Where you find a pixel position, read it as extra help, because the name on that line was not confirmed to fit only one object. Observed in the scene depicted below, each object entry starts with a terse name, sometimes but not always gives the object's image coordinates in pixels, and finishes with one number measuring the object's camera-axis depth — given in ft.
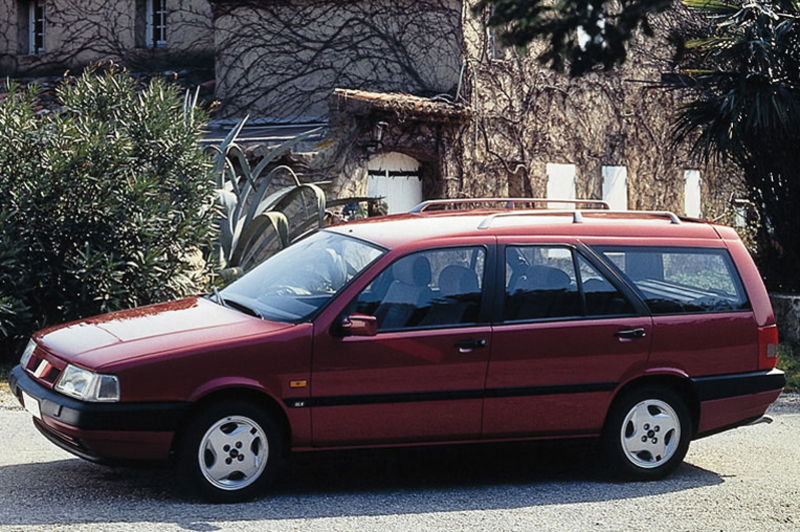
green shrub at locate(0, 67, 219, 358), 39.06
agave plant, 45.37
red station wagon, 22.56
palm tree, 47.91
